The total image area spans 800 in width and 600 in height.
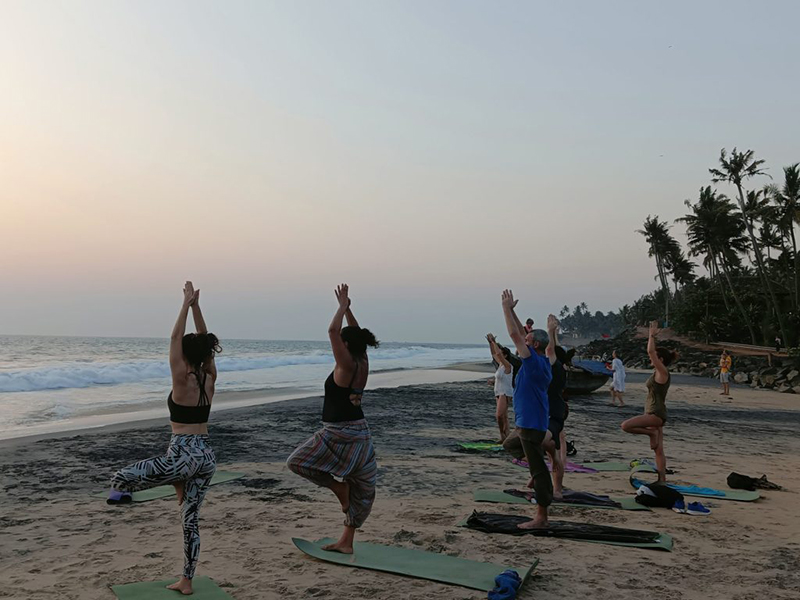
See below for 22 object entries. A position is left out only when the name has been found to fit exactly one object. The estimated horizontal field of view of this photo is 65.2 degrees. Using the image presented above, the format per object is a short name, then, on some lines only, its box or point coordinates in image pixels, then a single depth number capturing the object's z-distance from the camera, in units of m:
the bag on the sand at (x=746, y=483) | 8.17
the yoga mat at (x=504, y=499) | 7.14
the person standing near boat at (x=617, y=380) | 20.88
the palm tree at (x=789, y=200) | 38.81
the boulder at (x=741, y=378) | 30.89
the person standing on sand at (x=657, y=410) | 7.94
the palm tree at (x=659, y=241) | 65.66
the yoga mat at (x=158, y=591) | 4.34
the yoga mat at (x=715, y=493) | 7.65
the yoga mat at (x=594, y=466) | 9.46
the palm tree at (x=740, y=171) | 40.22
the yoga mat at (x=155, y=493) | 7.26
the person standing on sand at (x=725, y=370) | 24.33
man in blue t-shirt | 5.95
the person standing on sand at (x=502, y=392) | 10.76
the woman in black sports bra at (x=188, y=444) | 4.01
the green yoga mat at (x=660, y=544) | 5.57
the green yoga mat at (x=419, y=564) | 4.79
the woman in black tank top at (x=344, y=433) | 4.88
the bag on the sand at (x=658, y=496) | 7.13
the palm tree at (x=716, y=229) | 47.69
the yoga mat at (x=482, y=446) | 11.12
